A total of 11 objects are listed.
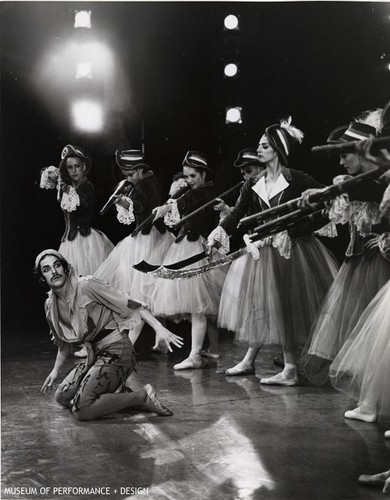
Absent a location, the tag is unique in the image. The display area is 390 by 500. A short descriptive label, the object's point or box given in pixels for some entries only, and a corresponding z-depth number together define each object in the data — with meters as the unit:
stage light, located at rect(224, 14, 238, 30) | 3.50
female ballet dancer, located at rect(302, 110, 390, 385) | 3.27
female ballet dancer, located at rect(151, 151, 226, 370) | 3.80
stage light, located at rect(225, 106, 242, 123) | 3.60
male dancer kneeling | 3.34
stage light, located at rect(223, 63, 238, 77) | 3.58
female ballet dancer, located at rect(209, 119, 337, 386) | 3.68
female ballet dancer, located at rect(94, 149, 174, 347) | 3.82
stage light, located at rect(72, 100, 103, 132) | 3.58
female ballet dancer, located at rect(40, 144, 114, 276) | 3.71
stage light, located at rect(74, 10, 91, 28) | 3.46
